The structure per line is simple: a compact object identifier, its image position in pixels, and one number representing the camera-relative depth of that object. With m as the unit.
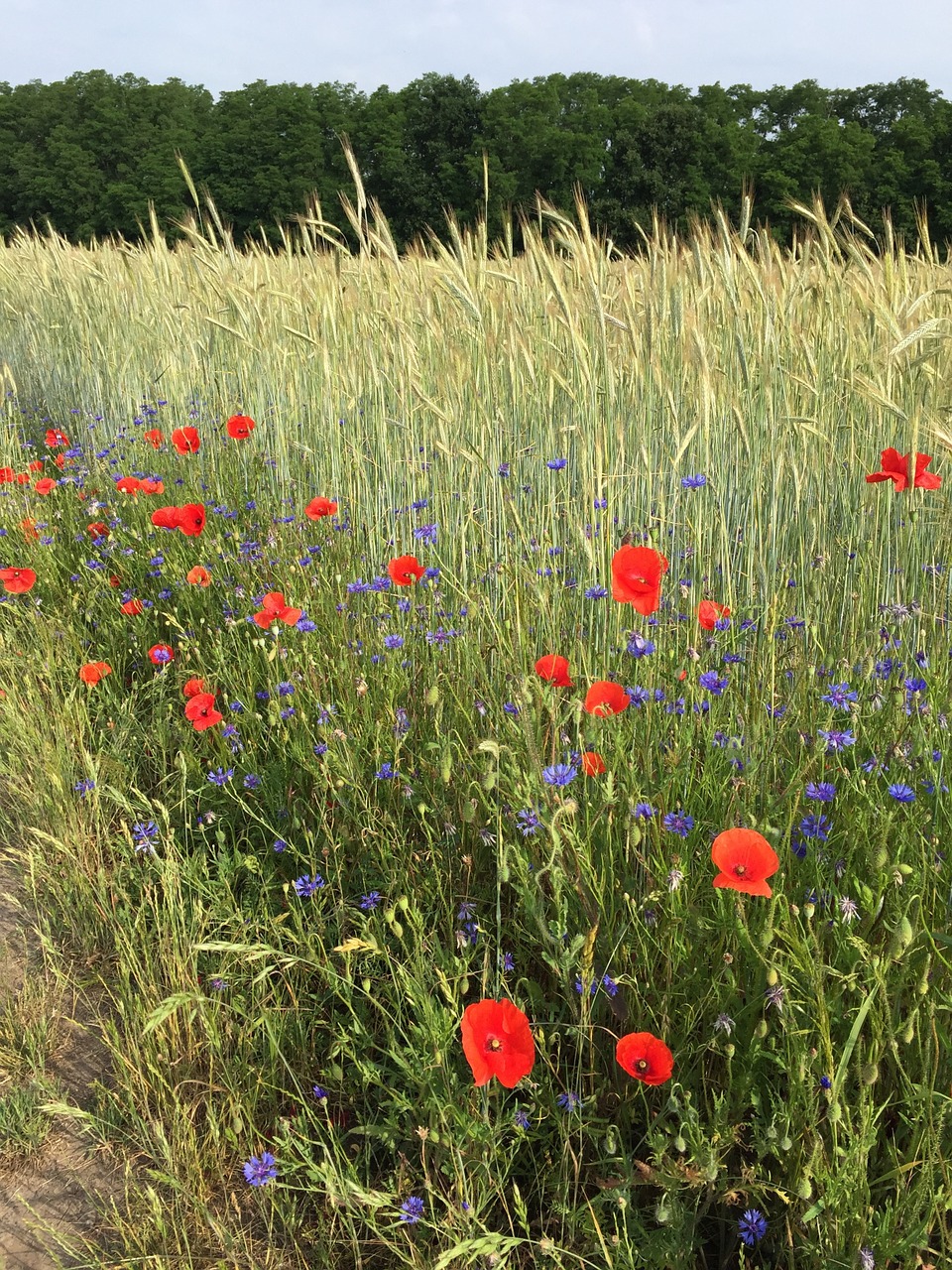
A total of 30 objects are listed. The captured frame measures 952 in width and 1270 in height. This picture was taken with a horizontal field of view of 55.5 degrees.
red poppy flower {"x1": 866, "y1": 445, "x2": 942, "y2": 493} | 1.61
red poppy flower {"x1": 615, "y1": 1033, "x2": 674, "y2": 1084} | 1.04
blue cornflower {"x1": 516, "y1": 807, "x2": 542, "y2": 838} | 1.25
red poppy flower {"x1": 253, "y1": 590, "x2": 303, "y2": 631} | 1.96
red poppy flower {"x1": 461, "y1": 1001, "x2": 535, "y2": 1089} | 1.01
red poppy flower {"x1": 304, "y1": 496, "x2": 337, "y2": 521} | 2.32
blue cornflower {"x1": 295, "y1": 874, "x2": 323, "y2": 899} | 1.49
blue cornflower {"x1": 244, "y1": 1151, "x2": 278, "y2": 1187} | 1.18
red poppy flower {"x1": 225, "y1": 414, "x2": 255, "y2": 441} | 2.98
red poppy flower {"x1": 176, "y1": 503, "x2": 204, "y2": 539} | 2.54
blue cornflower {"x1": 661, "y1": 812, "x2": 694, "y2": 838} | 1.24
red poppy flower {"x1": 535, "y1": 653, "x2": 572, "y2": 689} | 1.40
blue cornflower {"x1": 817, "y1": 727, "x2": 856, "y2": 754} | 1.24
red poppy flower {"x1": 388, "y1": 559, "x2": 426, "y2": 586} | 1.82
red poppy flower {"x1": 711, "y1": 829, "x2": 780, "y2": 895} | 0.99
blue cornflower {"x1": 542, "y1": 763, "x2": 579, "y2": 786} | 1.24
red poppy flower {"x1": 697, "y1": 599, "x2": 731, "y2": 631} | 1.61
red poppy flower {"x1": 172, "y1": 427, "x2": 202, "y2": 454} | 3.03
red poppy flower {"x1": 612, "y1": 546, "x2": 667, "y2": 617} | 1.30
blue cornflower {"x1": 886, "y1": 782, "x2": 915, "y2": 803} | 1.18
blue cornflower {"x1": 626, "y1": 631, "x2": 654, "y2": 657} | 1.42
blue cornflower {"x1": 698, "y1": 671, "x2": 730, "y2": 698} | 1.45
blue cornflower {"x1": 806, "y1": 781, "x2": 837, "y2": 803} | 1.23
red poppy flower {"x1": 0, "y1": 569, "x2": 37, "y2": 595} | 2.50
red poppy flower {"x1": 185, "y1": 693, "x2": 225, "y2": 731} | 1.79
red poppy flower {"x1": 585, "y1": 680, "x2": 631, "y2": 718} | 1.27
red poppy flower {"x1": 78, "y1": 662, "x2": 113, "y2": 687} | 2.19
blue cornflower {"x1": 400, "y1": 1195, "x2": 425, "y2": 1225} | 1.10
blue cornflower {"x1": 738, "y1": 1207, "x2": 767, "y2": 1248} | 1.03
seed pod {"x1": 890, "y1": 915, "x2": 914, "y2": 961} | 0.94
